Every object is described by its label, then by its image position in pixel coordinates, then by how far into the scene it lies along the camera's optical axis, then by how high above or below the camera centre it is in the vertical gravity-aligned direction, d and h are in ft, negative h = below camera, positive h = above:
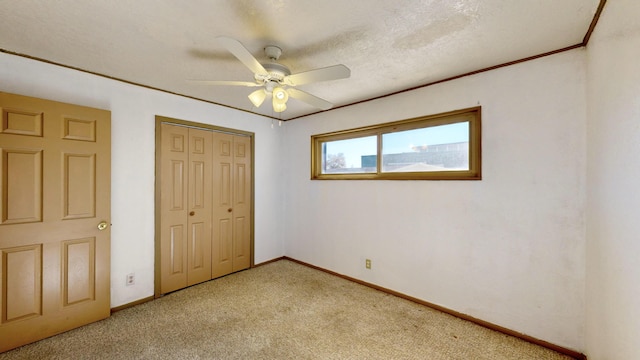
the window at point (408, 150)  8.35 +1.18
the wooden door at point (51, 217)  6.61 -1.09
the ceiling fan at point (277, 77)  5.27 +2.34
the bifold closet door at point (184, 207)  10.00 -1.15
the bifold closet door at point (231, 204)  11.59 -1.17
